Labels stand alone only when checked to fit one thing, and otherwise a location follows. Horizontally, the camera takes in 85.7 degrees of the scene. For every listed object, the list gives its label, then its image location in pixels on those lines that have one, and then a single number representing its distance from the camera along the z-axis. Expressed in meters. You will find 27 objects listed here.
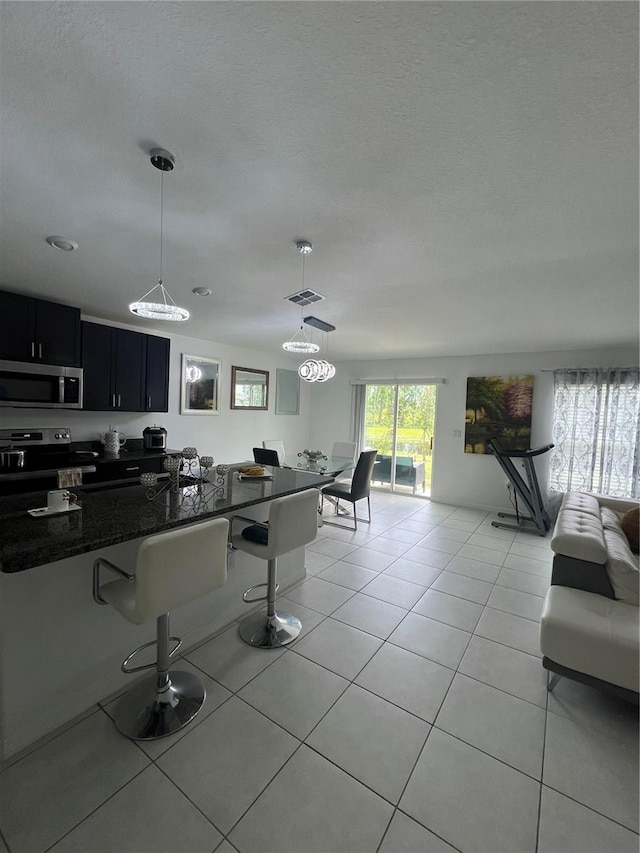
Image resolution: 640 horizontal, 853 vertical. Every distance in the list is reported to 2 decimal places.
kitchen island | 1.38
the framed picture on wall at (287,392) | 6.67
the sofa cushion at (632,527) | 2.62
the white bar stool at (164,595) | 1.37
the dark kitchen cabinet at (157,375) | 4.32
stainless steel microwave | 3.08
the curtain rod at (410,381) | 5.92
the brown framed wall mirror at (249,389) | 5.78
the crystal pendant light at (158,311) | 1.99
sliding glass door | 6.24
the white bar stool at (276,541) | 1.99
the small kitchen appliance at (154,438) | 4.30
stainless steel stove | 3.16
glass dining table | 4.34
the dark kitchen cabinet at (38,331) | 3.07
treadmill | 4.55
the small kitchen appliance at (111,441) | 4.00
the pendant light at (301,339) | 2.12
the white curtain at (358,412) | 6.86
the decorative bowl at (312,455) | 4.61
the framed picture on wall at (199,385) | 5.01
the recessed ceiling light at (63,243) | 2.17
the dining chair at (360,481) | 4.34
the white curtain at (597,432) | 4.40
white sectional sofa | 1.67
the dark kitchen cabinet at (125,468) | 3.58
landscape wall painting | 5.17
